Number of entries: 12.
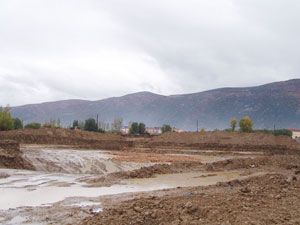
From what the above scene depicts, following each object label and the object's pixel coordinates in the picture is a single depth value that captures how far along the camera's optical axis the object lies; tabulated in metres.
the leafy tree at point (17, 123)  99.19
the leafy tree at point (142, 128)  112.86
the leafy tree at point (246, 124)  103.61
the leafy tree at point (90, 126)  102.12
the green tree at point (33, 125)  92.94
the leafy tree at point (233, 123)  123.84
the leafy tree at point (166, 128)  131.62
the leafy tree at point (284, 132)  118.44
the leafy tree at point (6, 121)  81.94
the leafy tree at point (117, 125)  147.38
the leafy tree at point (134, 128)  112.29
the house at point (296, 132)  149.98
